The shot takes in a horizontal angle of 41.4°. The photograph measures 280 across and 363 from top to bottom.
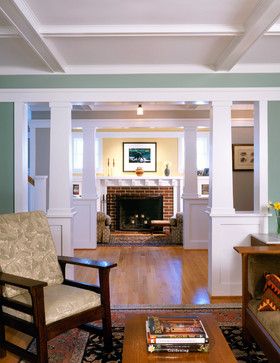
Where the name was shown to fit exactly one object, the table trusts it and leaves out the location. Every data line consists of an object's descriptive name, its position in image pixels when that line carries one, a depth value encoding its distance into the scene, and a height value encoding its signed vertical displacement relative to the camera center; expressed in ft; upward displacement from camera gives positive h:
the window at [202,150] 29.43 +2.18
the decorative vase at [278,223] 12.05 -1.51
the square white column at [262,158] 12.87 +0.68
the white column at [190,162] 20.89 +0.88
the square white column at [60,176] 13.07 +0.05
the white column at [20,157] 12.94 +0.71
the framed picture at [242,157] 21.44 +1.18
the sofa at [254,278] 8.38 -2.43
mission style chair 7.41 -2.61
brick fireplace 29.30 -1.32
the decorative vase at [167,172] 28.68 +0.42
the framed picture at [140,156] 29.12 +1.69
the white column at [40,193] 17.99 -0.76
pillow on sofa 7.88 -2.55
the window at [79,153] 29.12 +1.96
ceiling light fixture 16.44 +3.01
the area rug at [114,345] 8.42 -4.10
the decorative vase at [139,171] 28.55 +0.50
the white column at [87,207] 20.84 -1.67
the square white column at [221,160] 12.92 +0.61
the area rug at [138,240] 22.43 -4.04
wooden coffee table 5.89 -2.88
